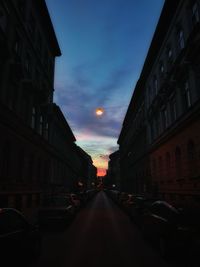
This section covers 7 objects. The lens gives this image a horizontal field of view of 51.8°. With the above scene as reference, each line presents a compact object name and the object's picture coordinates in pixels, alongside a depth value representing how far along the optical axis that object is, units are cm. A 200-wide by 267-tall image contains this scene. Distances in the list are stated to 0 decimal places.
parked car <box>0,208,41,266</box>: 446
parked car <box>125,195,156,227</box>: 1059
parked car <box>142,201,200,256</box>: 545
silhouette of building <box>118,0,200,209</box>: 1328
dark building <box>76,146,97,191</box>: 6751
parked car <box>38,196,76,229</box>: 991
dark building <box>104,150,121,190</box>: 8826
